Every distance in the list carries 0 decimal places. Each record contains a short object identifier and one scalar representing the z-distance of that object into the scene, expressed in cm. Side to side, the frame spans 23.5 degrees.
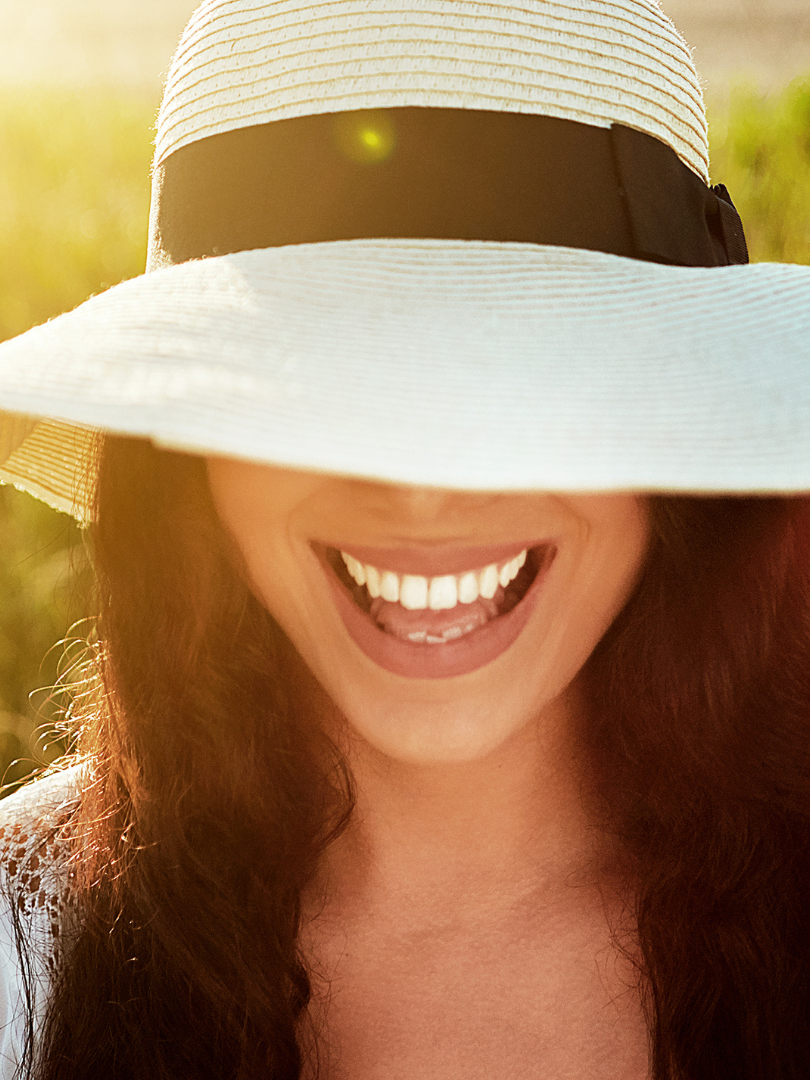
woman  46
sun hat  45
